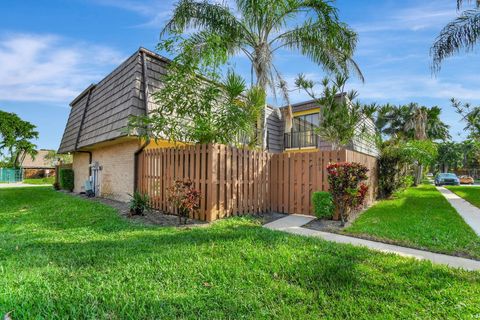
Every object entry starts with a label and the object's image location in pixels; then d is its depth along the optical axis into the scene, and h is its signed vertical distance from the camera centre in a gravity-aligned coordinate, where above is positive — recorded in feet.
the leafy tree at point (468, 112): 60.70 +13.53
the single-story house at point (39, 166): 146.75 -0.09
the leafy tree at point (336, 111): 32.78 +7.31
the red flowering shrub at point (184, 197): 20.42 -2.53
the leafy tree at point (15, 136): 109.50 +13.42
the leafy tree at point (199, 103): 23.76 +6.12
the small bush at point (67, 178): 52.49 -2.62
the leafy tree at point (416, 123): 87.54 +18.11
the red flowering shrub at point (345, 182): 20.63 -1.30
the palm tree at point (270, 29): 30.45 +17.10
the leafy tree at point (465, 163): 162.26 +2.62
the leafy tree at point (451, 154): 163.63 +8.18
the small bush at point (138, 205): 24.12 -3.70
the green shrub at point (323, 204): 22.53 -3.42
